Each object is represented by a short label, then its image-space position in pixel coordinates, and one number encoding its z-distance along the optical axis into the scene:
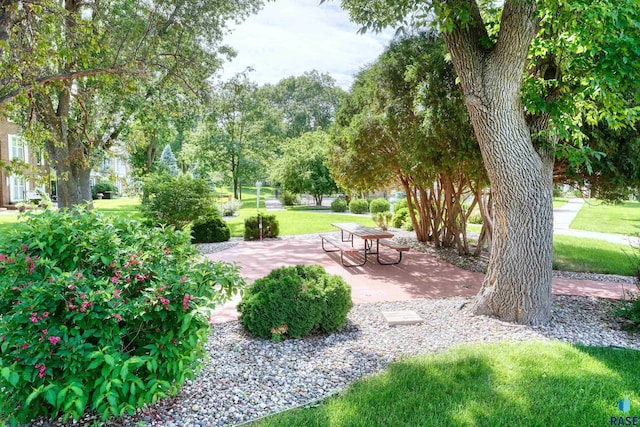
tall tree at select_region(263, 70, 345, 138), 52.12
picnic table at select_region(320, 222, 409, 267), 8.54
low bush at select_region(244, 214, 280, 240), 12.71
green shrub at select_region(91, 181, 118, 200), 35.02
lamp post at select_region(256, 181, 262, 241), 12.48
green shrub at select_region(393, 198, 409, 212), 17.02
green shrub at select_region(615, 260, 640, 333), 4.45
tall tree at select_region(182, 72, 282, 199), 24.25
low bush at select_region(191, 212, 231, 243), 12.28
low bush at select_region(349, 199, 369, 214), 23.57
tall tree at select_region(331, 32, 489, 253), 7.11
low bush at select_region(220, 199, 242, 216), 21.62
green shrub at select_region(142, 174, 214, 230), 11.73
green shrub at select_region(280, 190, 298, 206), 29.41
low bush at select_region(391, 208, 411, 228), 16.17
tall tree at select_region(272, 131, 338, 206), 27.19
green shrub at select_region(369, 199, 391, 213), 21.27
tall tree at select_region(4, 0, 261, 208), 5.76
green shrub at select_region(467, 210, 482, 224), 18.40
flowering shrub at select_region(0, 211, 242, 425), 2.24
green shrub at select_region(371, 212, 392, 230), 15.62
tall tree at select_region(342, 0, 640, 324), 4.33
